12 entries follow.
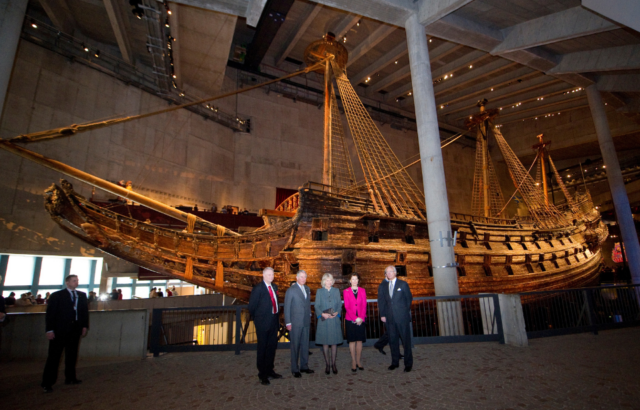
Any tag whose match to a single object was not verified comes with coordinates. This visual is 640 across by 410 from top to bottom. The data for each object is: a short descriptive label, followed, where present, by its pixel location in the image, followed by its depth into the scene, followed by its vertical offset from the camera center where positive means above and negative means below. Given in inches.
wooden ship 252.4 +44.3
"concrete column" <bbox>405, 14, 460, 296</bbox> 233.1 +94.6
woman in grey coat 134.7 -11.6
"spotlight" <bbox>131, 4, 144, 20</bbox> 377.7 +329.2
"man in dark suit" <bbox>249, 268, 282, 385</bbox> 127.0 -11.4
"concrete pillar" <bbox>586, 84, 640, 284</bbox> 407.8 +134.0
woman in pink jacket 137.1 -11.5
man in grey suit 133.8 -12.1
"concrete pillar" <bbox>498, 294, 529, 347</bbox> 168.9 -17.4
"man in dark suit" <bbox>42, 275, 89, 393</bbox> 125.9 -11.8
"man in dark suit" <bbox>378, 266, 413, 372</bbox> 135.3 -9.7
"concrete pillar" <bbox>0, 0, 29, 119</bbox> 191.0 +157.8
